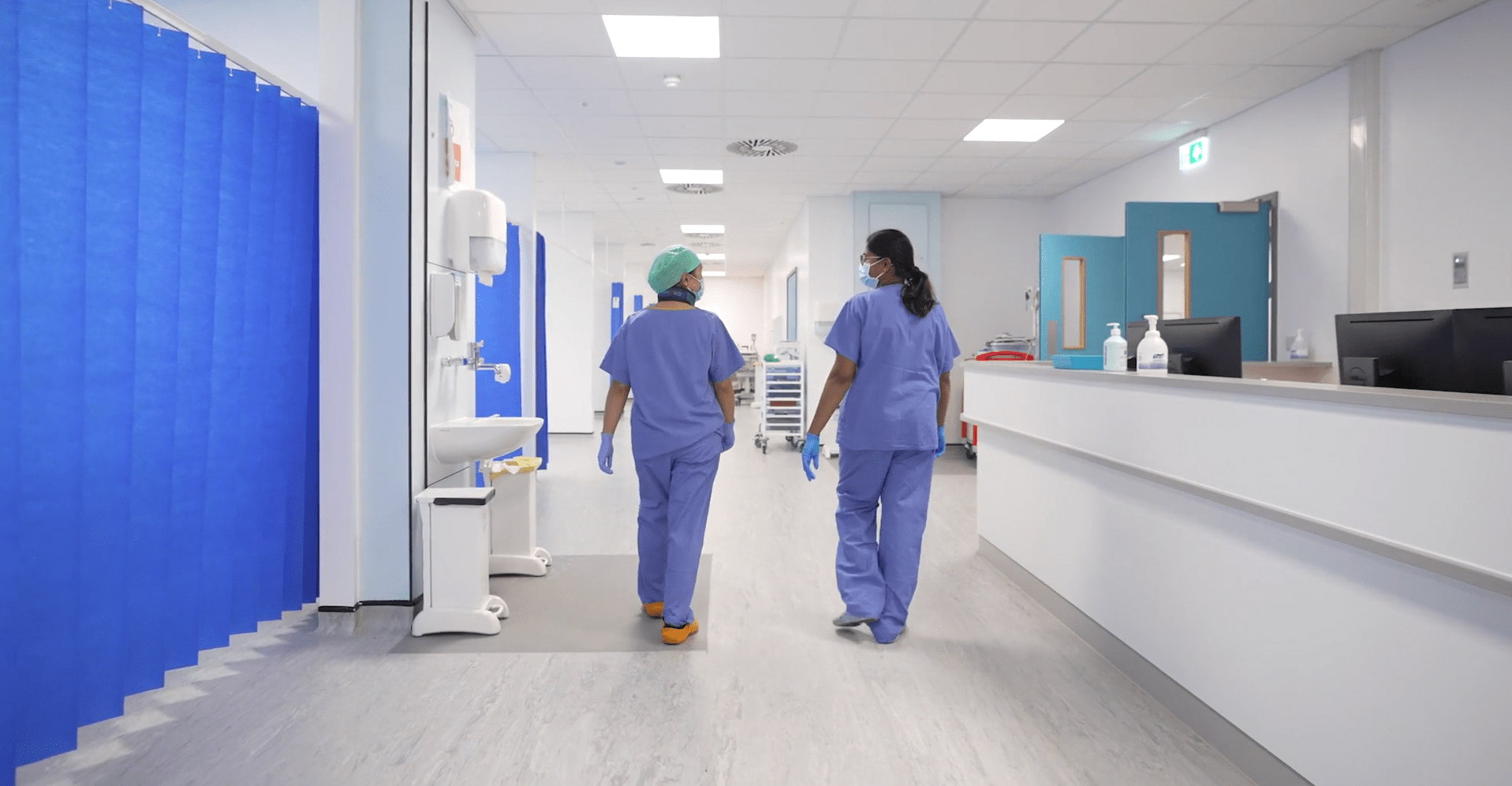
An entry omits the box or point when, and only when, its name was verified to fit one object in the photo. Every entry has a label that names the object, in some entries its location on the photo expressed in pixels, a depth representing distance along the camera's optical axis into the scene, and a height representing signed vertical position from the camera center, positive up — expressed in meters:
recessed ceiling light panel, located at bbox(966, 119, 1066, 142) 5.64 +1.90
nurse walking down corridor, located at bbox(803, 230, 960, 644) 2.86 -0.12
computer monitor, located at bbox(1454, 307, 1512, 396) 1.74 +0.09
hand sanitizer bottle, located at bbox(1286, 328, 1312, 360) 4.79 +0.25
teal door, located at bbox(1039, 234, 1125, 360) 6.69 +0.94
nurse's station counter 1.38 -0.41
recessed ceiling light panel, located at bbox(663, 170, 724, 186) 7.20 +1.99
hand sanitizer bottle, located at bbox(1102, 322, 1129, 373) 2.80 +0.13
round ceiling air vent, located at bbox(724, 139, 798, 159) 6.11 +1.91
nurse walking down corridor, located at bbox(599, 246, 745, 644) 2.85 -0.06
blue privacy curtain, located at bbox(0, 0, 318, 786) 1.80 +0.10
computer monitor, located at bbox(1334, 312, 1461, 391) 1.87 +0.10
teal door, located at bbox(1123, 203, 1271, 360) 5.14 +0.85
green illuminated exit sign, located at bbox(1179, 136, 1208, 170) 5.75 +1.75
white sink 3.09 -0.18
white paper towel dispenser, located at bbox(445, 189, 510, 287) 3.26 +0.67
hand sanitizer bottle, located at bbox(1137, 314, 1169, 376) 2.61 +0.12
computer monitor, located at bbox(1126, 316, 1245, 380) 2.65 +0.15
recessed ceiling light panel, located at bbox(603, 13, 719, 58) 3.92 +1.83
